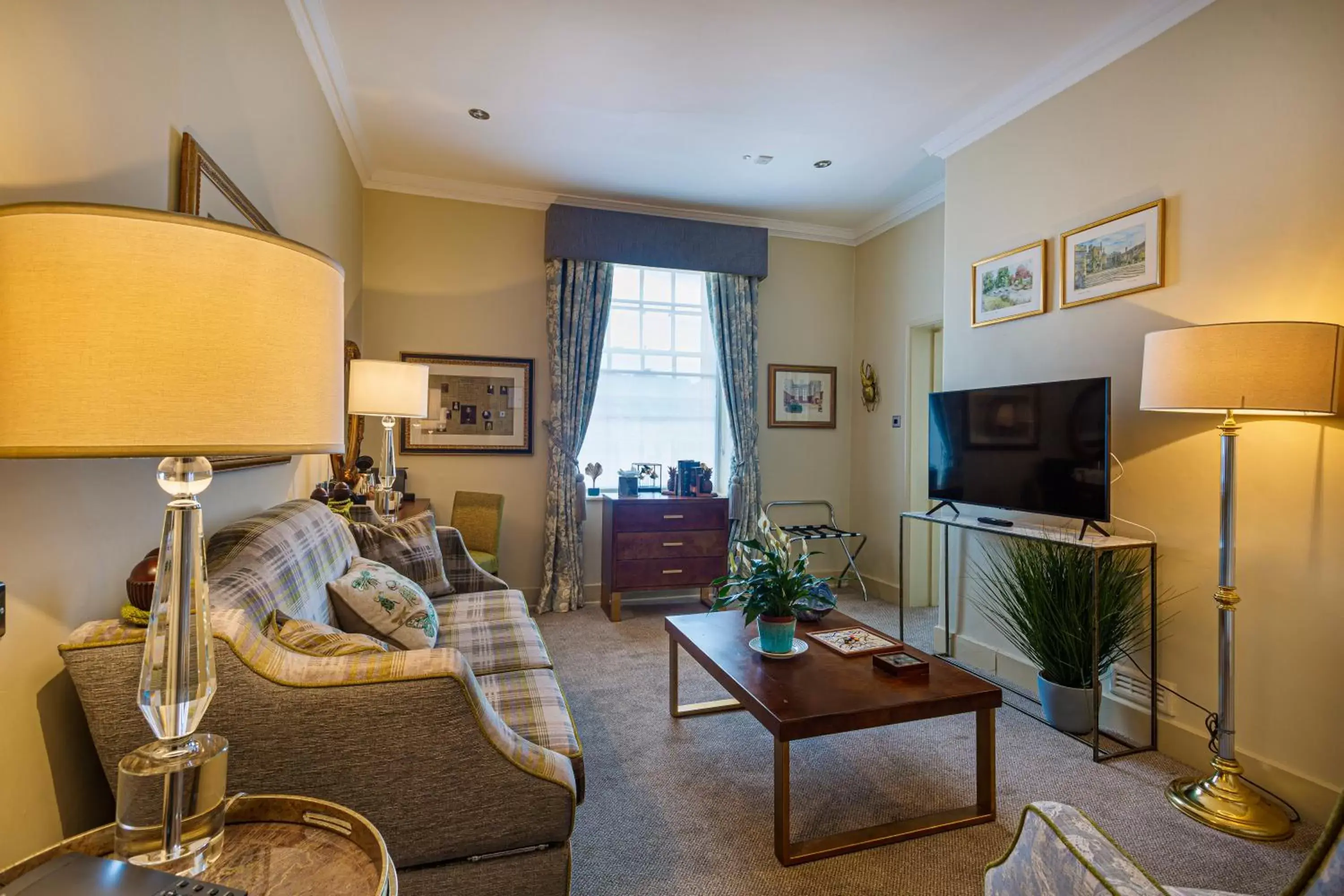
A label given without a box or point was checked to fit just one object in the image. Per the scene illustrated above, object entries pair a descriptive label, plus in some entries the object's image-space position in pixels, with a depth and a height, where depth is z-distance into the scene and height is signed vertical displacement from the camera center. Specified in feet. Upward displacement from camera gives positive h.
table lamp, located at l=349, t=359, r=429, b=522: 9.71 +0.68
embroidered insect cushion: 6.70 -1.88
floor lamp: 6.47 +0.64
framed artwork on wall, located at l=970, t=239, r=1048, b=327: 10.22 +2.70
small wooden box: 7.14 -2.45
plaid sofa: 3.64 -1.91
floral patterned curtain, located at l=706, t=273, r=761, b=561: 16.40 +1.74
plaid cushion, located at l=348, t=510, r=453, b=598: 9.28 -1.69
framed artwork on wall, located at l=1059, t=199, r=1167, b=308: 8.54 +2.73
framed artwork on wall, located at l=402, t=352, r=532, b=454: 14.66 +0.63
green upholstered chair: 13.57 -1.80
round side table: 2.79 -1.96
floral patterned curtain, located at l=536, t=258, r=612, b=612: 15.02 +0.43
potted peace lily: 7.51 -1.74
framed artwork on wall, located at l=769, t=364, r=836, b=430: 17.11 +1.25
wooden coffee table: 6.15 -2.57
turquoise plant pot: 7.59 -2.24
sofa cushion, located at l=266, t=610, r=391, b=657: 4.56 -1.51
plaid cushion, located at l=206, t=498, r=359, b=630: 4.87 -1.16
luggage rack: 15.37 -2.18
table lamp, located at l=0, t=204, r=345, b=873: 2.24 +0.22
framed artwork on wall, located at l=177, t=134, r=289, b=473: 5.28 +2.13
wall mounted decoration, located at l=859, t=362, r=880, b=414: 16.71 +1.52
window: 16.25 +1.57
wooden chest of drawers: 14.51 -2.39
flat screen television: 8.58 +0.01
